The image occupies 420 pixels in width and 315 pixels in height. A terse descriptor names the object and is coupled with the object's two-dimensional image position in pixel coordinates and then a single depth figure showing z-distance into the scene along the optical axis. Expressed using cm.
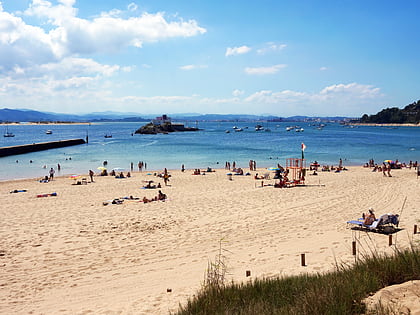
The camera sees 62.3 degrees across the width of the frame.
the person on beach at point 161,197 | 1708
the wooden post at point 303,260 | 762
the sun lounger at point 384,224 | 1021
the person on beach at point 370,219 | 1068
